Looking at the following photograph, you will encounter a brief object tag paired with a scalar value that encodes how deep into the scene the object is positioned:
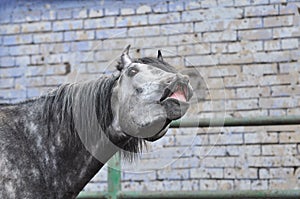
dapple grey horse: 6.28
